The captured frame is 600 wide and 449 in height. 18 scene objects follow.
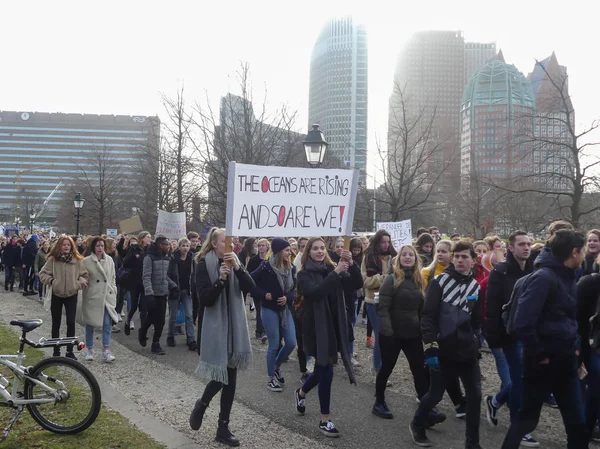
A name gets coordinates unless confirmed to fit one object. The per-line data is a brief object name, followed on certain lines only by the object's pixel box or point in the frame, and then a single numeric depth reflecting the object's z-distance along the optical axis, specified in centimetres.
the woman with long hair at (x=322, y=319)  514
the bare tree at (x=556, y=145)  1795
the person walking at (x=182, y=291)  919
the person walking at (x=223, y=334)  478
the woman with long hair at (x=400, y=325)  557
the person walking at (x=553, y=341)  395
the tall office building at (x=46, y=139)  14650
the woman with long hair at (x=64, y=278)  767
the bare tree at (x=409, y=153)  1577
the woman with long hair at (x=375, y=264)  758
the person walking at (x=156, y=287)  873
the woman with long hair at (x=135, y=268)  1001
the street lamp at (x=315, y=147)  1073
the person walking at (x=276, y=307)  663
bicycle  491
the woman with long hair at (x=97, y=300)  810
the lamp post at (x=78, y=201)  2604
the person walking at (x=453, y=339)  467
